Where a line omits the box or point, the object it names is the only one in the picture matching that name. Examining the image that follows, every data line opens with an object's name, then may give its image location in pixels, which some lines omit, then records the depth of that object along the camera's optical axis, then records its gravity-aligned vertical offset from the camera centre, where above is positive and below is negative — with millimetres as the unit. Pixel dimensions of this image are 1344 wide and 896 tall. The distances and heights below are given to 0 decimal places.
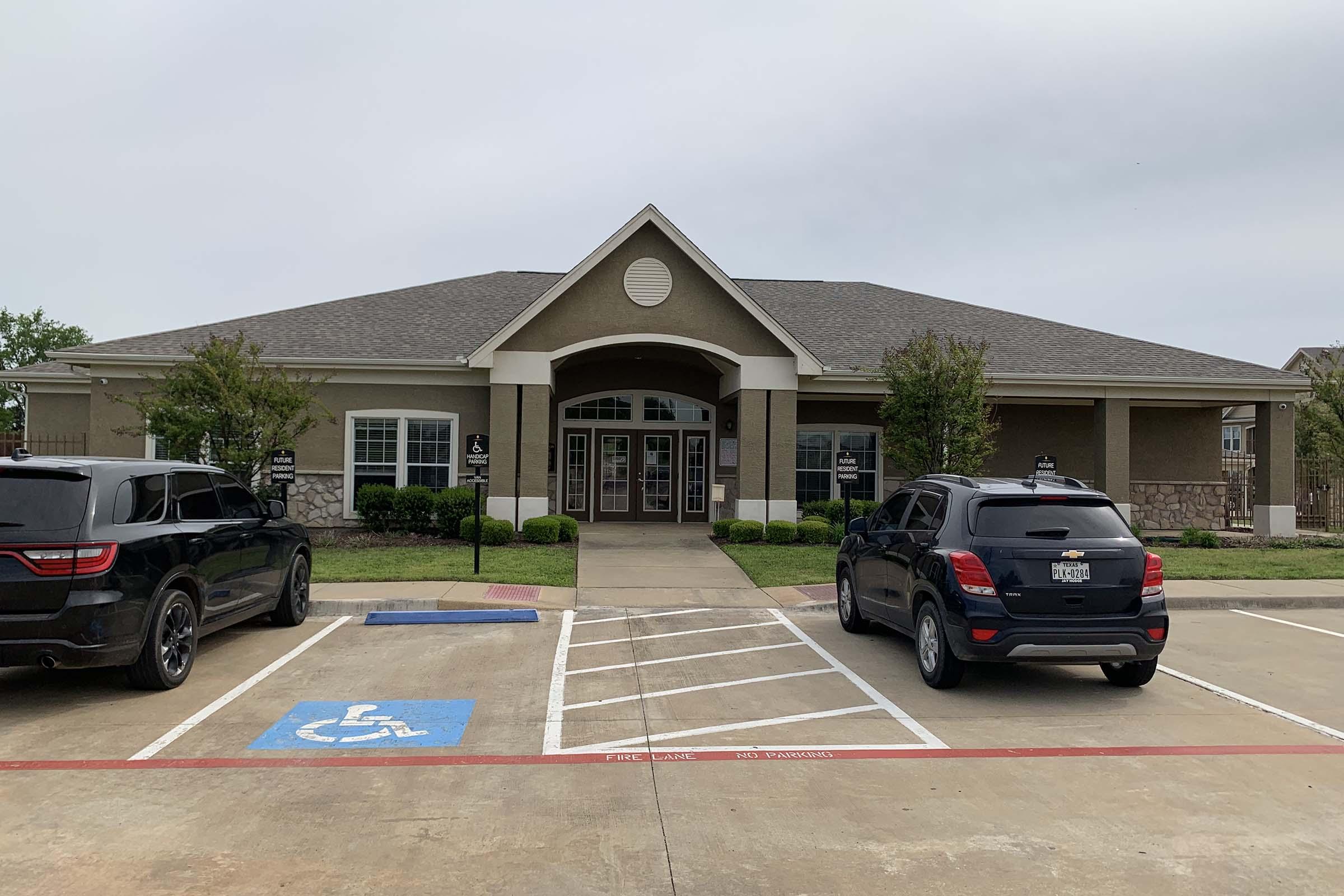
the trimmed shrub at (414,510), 17734 -783
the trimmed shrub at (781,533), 17359 -1085
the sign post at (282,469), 14031 -27
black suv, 6441 -753
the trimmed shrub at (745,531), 17359 -1078
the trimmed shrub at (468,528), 16625 -1057
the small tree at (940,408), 15586 +1181
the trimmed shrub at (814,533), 17578 -1093
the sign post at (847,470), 14898 +99
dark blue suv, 7070 -834
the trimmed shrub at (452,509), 17469 -741
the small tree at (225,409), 14664 +934
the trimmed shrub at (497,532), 16578 -1104
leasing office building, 17828 +1759
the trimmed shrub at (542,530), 16875 -1089
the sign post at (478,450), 12797 +281
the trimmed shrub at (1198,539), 18359 -1166
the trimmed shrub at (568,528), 17172 -1052
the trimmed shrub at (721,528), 17891 -1061
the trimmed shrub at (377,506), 17859 -711
